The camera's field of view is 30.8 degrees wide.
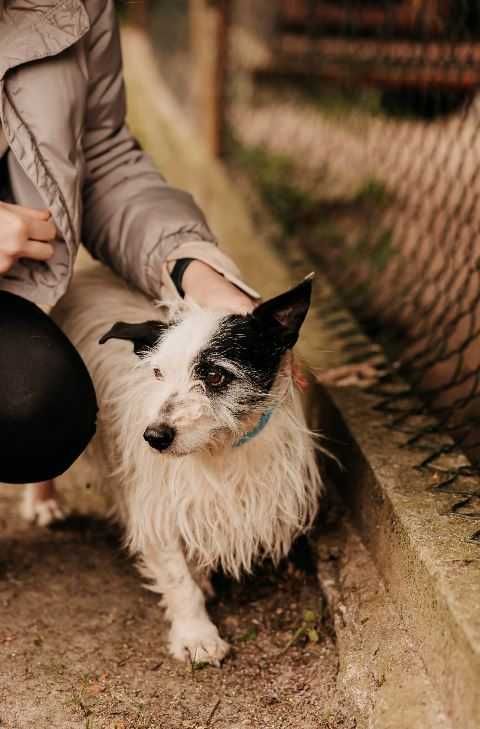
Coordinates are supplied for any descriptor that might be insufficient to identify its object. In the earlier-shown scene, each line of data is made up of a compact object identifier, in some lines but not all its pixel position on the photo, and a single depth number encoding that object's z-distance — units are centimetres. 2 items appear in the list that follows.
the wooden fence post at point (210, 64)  596
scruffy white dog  194
